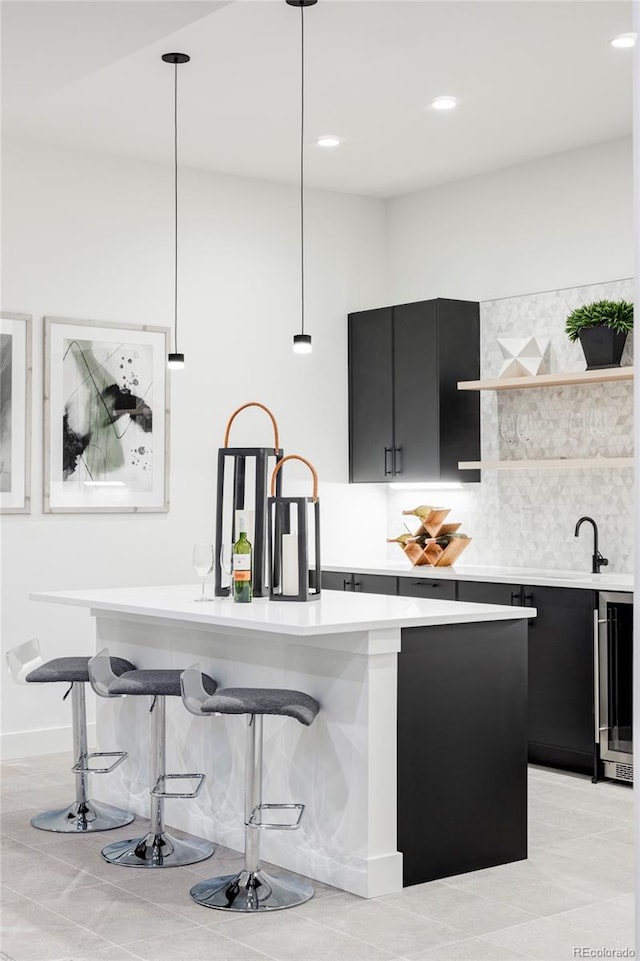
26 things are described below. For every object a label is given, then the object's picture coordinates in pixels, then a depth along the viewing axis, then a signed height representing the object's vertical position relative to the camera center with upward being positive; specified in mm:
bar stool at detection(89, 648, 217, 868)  4035 -966
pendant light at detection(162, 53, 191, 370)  4848 +1842
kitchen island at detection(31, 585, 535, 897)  3736 -788
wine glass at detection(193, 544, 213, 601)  4395 -214
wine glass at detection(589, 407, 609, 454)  5855 +403
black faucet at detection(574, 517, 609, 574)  5820 -289
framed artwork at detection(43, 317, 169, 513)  5977 +451
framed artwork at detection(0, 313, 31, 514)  5809 +442
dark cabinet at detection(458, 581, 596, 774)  5254 -794
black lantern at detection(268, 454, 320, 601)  4246 -170
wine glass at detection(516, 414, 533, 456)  6273 +404
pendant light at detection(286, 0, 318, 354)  5031 +690
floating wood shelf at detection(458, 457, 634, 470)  5555 +198
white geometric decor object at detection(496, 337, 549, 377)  5996 +759
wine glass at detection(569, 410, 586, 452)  5984 +397
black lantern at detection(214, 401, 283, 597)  4445 -32
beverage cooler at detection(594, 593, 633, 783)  5121 -806
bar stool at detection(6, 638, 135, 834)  4492 -915
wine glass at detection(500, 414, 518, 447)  6367 +403
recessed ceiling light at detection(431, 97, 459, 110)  5328 +1847
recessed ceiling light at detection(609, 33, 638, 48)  4600 +1844
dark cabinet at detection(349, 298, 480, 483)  6426 +635
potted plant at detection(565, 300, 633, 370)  5547 +836
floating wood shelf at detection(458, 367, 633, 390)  5516 +616
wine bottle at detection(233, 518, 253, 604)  4234 -235
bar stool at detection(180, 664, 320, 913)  3631 -953
